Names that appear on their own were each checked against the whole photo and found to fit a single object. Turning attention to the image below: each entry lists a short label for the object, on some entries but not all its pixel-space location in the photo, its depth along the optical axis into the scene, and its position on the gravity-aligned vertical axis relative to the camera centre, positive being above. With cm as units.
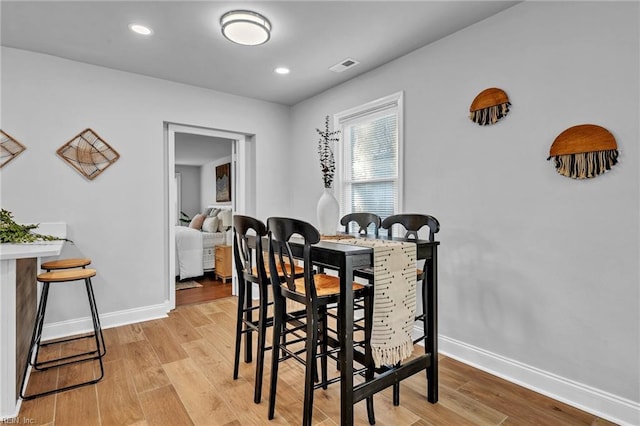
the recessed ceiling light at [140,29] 257 +143
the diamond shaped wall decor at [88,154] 316 +56
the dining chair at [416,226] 210 -12
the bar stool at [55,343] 219 -107
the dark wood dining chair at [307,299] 166 -49
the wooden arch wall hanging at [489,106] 236 +75
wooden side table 502 -79
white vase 242 -3
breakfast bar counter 181 -62
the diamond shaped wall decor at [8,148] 288 +56
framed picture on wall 677 +58
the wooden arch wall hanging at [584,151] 190 +34
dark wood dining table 164 -63
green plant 220 -15
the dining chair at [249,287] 201 -53
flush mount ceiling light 237 +135
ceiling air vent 318 +143
